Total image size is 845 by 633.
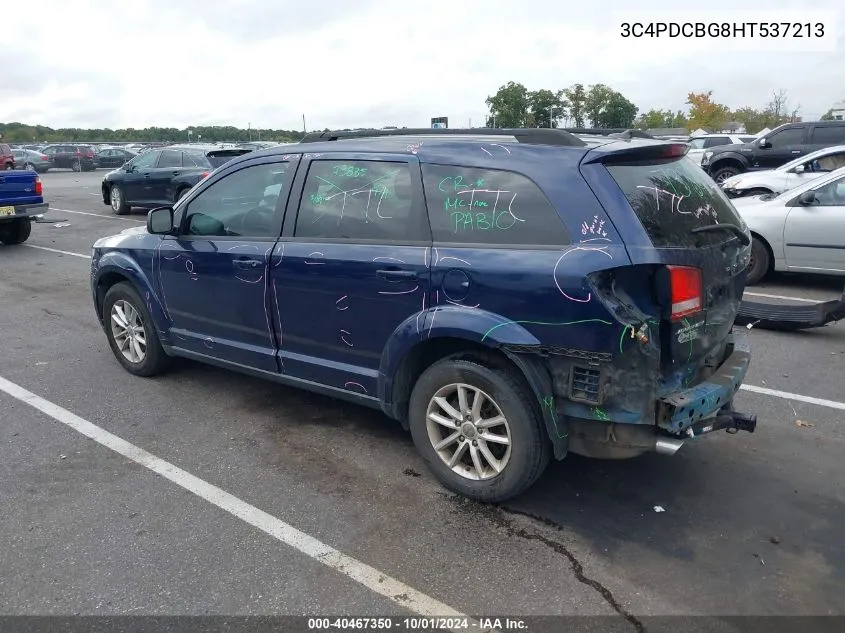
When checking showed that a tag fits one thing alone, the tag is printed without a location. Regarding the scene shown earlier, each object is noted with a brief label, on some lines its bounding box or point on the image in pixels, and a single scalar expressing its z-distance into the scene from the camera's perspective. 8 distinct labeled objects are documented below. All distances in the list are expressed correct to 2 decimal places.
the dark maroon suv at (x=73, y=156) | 39.78
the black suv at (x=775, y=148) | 17.50
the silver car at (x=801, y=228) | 8.15
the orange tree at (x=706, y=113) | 56.41
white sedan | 11.12
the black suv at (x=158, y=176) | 16.02
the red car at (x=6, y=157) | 22.25
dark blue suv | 3.37
